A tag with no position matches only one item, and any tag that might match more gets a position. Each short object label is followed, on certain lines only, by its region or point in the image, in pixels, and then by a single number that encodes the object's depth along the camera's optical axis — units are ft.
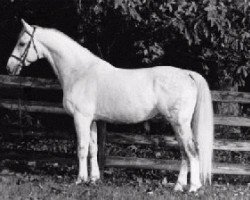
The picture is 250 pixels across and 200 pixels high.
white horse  39.13
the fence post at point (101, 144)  45.23
